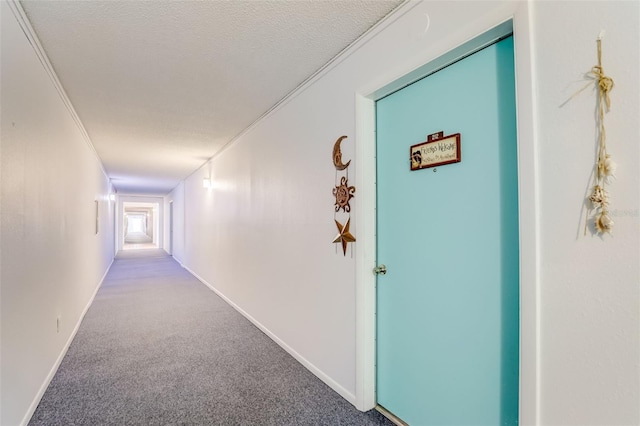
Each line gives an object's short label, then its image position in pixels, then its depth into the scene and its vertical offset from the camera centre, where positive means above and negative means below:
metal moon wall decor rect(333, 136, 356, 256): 2.05 +0.16
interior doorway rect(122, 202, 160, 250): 14.35 -0.46
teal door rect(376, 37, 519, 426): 1.32 -0.17
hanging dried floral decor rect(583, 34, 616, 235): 0.94 +0.16
